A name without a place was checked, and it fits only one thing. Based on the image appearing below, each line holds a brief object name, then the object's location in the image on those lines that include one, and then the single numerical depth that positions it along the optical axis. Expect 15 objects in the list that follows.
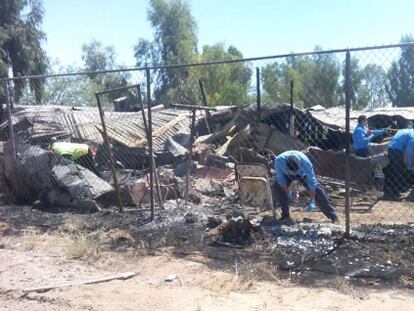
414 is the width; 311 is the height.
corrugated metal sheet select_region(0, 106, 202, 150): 14.78
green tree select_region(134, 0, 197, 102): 46.59
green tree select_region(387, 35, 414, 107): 21.37
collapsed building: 10.16
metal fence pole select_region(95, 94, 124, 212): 8.62
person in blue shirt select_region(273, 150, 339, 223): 7.64
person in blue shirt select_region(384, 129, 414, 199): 11.41
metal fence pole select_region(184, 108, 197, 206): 8.38
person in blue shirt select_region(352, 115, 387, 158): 12.52
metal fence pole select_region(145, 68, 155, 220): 7.94
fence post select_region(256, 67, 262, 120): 11.98
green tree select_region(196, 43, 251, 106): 39.03
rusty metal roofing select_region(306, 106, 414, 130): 15.01
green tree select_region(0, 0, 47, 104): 26.47
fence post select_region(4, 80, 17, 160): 9.38
